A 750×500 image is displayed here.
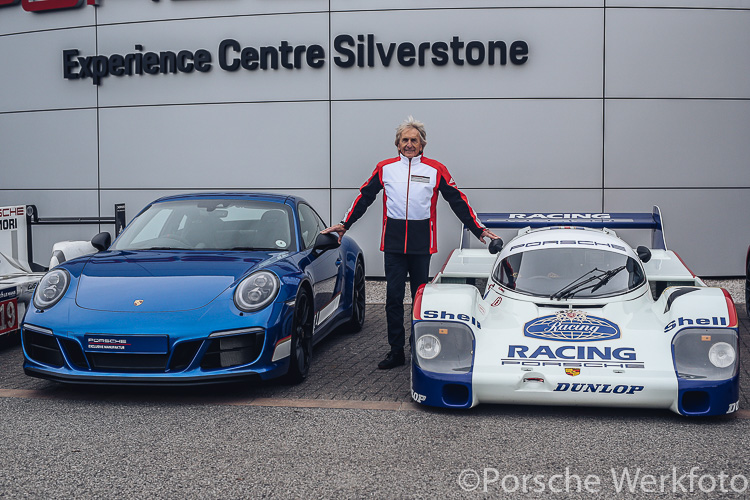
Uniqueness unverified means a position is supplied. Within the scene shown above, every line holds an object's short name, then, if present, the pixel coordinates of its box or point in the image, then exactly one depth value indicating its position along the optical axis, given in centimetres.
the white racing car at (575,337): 433
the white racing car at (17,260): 643
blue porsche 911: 461
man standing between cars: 584
